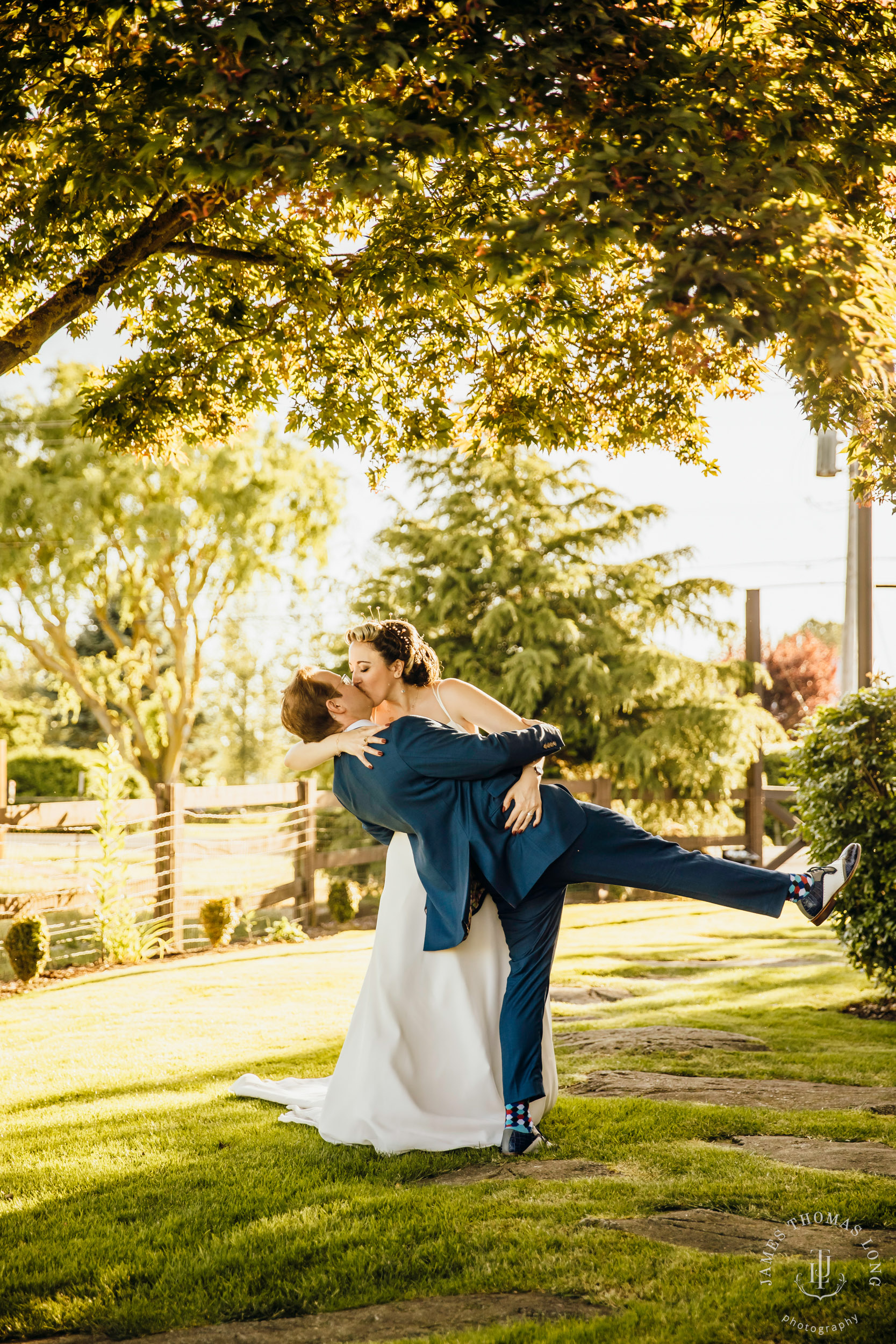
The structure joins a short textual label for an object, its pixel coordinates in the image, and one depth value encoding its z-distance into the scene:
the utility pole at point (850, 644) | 13.21
